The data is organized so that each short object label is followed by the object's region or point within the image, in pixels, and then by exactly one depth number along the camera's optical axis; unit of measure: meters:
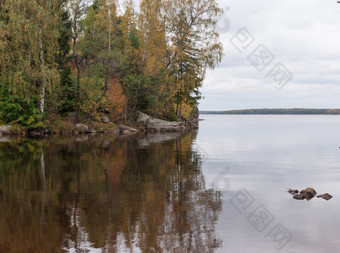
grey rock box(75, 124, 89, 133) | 46.67
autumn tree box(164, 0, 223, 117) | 55.59
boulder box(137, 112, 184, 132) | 56.69
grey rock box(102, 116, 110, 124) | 52.00
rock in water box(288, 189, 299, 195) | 13.84
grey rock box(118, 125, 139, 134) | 51.69
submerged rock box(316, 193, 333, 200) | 13.08
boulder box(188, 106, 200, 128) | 74.75
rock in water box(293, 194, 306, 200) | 12.99
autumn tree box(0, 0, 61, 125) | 38.97
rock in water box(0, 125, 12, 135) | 41.91
